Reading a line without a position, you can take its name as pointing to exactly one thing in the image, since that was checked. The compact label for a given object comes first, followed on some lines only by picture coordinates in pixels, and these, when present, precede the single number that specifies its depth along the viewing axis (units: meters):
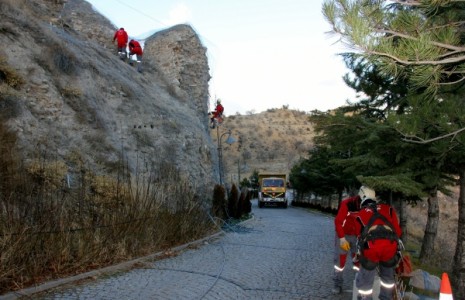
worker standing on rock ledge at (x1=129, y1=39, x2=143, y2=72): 21.49
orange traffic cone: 4.19
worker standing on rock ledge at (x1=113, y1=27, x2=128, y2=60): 21.52
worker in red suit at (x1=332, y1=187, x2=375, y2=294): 6.44
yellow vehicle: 42.59
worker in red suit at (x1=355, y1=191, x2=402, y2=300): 5.48
